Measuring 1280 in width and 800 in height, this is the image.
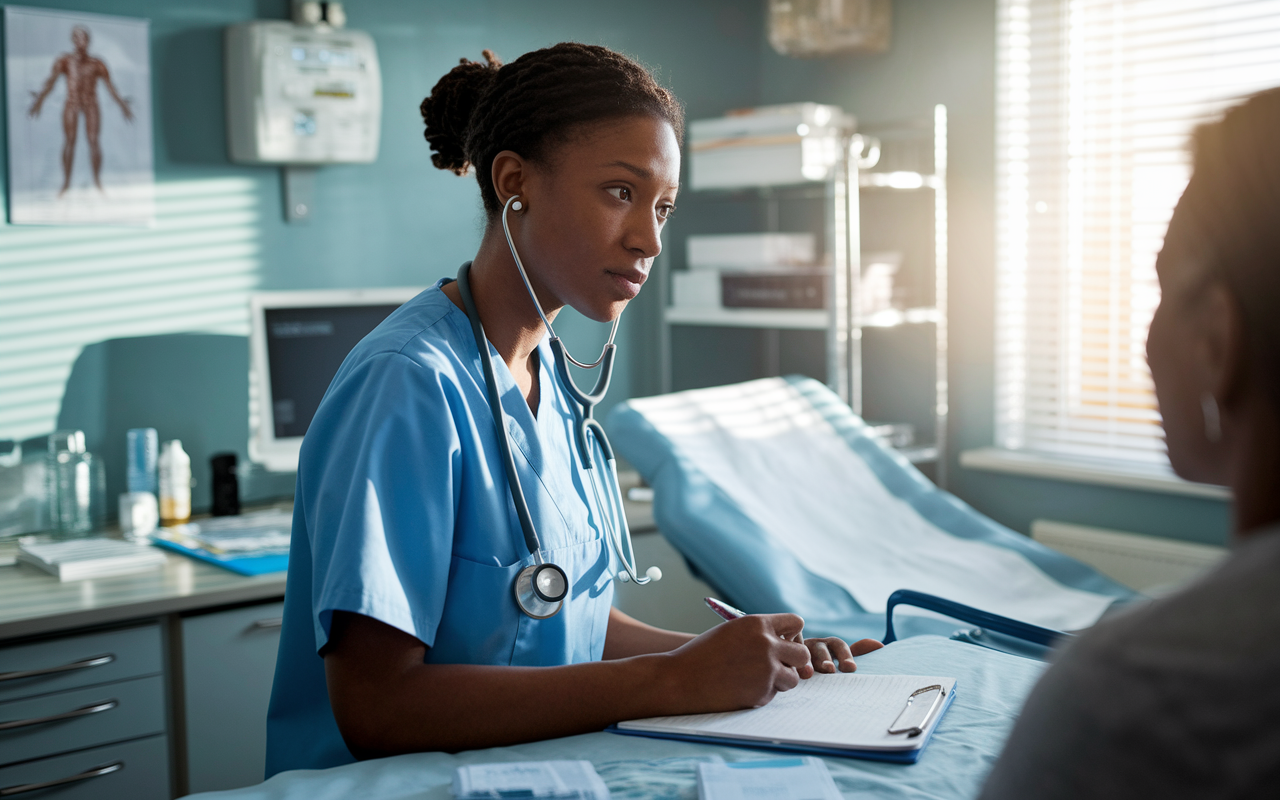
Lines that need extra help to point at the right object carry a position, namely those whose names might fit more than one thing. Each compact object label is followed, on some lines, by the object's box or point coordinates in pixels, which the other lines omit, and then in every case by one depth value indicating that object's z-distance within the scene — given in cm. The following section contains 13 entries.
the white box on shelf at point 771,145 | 274
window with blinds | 256
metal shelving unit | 277
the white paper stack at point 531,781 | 78
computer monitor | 242
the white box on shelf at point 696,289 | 307
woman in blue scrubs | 95
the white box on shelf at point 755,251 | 292
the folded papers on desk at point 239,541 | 204
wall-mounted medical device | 244
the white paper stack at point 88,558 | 196
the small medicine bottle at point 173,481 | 234
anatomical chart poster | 224
